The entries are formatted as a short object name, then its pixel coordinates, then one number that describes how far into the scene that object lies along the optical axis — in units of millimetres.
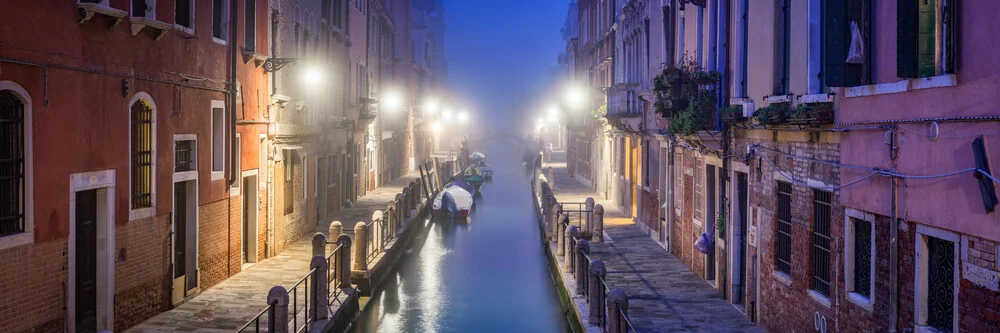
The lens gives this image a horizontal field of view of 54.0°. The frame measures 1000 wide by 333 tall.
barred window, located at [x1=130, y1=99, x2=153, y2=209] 13359
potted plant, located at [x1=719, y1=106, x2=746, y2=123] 13891
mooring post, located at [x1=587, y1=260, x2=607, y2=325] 13852
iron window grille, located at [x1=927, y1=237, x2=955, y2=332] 8109
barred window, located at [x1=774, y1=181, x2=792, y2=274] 12359
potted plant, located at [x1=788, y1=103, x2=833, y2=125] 10406
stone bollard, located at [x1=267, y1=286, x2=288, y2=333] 11625
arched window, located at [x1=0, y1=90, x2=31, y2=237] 10156
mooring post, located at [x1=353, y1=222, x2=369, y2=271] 18438
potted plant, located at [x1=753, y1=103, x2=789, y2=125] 11453
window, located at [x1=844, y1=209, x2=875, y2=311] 9844
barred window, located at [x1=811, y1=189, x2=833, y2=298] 11039
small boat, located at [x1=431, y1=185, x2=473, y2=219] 35312
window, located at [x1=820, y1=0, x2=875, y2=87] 9602
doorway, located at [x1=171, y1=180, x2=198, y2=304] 15172
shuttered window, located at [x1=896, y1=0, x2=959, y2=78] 7816
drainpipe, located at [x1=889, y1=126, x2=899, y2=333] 8945
